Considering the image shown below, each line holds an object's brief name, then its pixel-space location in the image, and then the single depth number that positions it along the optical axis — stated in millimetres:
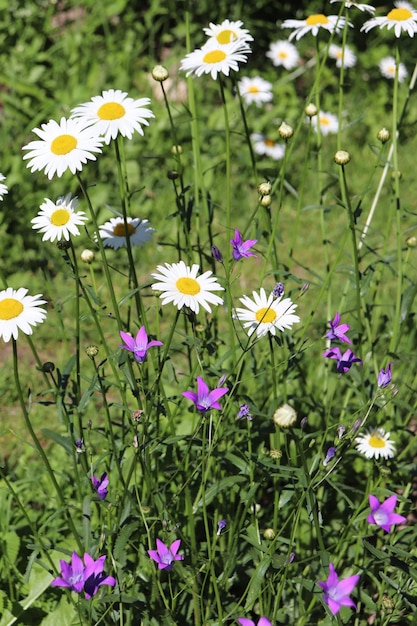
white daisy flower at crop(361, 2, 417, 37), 1750
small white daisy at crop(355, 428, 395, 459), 1750
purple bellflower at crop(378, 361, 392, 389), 1624
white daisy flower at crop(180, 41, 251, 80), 1707
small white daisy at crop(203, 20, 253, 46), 1734
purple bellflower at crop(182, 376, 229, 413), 1612
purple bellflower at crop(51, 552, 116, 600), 1606
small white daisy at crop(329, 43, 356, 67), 2207
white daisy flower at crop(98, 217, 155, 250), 1746
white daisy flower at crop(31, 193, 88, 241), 1669
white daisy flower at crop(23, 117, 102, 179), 1644
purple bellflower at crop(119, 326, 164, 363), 1626
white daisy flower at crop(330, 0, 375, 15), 1737
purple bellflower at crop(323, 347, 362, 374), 1663
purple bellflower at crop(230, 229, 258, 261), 1653
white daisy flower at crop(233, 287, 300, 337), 1653
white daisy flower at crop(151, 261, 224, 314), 1635
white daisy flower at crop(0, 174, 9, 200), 1644
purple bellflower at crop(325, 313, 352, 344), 1667
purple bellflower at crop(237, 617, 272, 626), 1590
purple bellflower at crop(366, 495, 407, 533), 1620
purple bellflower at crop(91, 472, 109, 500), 1667
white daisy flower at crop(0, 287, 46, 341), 1628
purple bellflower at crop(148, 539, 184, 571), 1628
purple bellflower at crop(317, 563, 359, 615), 1581
